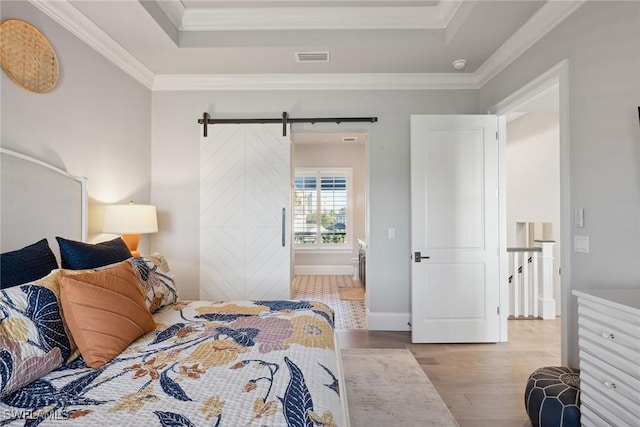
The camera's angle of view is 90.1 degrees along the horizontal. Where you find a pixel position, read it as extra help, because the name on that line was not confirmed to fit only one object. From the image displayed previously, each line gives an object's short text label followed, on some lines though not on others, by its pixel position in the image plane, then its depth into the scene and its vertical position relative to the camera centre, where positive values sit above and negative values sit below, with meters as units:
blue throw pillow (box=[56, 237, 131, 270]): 1.78 -0.21
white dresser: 1.33 -0.62
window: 7.09 +0.23
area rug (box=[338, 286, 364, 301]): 4.94 -1.22
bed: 0.96 -0.57
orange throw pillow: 1.30 -0.41
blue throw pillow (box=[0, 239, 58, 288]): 1.49 -0.22
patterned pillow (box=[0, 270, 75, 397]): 1.08 -0.43
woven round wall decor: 1.88 +1.03
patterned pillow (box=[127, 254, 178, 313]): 1.86 -0.38
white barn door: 3.57 -0.03
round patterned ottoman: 1.70 -1.00
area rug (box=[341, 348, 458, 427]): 2.00 -1.24
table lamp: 2.59 -0.01
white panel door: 3.24 -0.10
